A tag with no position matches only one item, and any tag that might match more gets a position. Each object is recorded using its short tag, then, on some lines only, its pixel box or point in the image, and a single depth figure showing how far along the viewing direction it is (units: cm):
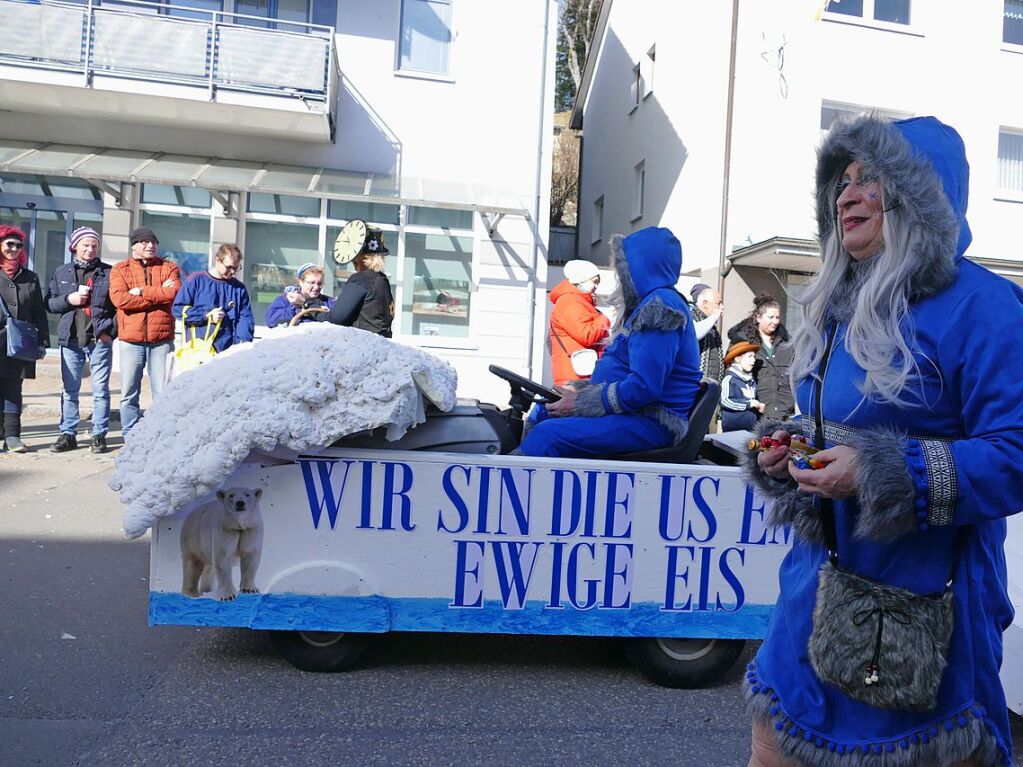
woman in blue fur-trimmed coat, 151
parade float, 325
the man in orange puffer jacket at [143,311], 794
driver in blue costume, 378
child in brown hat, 692
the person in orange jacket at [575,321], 697
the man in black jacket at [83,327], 809
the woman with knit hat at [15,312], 793
